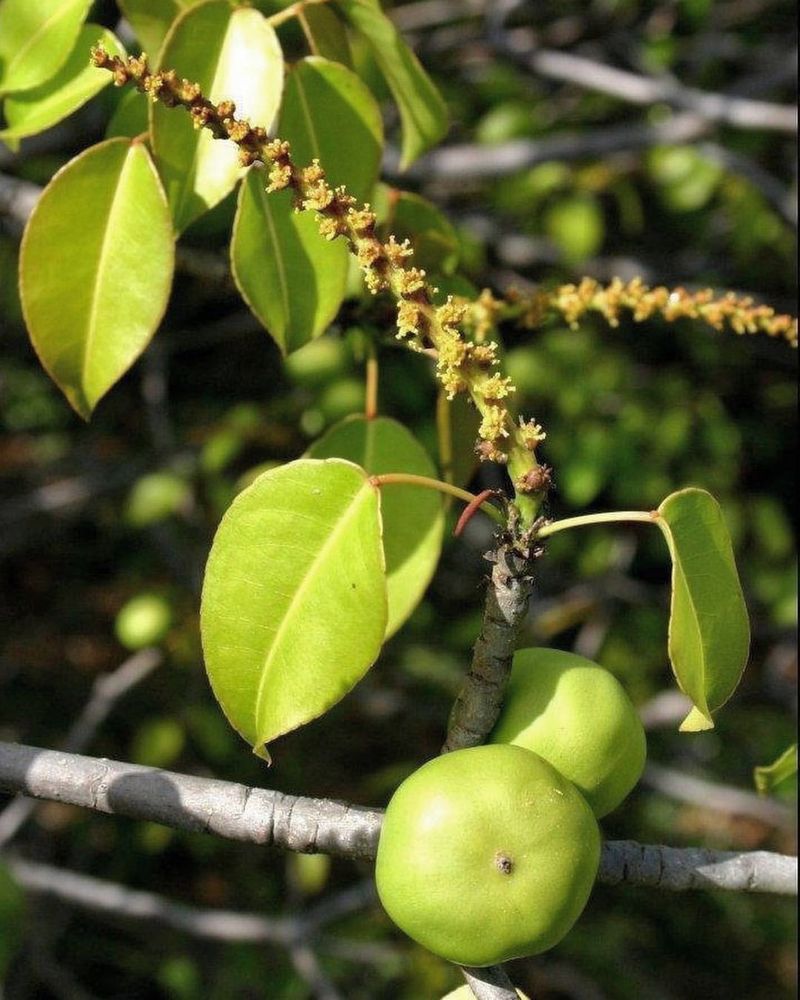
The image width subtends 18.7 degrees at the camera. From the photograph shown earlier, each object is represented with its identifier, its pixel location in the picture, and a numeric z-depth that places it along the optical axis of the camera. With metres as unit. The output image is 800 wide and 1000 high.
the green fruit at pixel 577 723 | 0.37
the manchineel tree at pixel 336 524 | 0.35
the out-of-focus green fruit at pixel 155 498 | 0.72
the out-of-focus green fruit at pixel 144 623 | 0.71
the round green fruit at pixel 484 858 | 0.35
